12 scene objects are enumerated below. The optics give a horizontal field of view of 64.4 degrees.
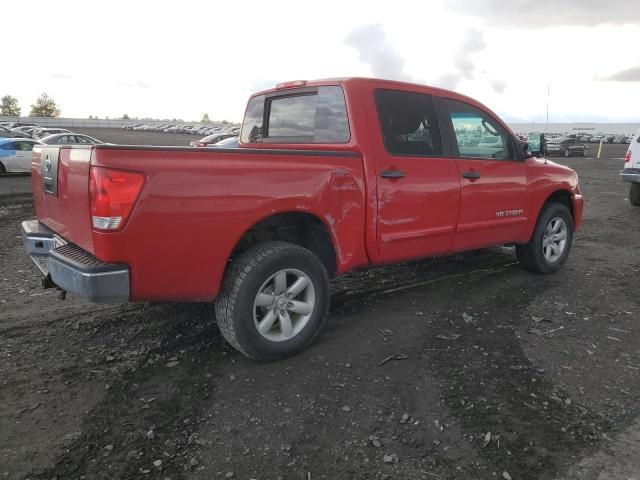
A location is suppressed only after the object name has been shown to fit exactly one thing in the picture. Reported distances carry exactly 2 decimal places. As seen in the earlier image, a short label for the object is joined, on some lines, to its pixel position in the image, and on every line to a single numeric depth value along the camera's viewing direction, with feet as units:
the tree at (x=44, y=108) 390.42
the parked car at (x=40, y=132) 104.55
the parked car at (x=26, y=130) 92.40
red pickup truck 9.37
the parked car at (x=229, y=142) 54.06
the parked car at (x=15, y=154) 54.44
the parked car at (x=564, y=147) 114.32
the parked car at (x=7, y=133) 82.36
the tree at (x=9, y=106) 366.43
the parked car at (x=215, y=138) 75.39
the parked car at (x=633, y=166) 35.29
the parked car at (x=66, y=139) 66.36
